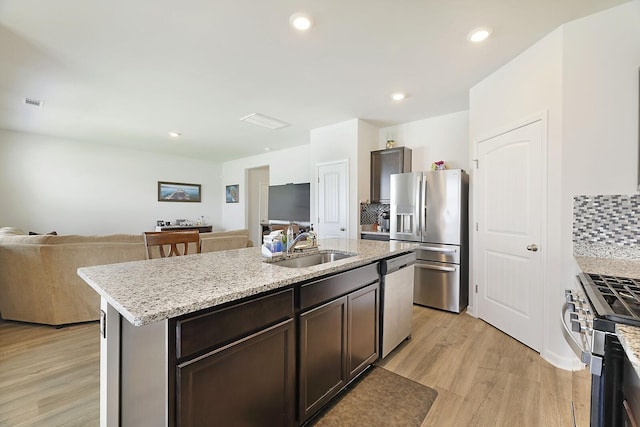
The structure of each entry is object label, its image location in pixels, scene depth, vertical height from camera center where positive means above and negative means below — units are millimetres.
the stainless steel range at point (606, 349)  901 -474
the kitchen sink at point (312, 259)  1892 -360
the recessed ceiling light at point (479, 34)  2117 +1422
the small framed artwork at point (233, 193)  7484 +495
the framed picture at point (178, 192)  6770 +486
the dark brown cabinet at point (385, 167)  4109 +690
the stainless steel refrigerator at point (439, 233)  3250 -261
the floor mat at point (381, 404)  1582 -1218
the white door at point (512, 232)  2330 -186
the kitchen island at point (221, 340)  959 -560
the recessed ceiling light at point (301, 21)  1978 +1423
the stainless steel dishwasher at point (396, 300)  2115 -741
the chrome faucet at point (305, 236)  1945 -211
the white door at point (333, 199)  4316 +197
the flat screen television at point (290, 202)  5565 +190
